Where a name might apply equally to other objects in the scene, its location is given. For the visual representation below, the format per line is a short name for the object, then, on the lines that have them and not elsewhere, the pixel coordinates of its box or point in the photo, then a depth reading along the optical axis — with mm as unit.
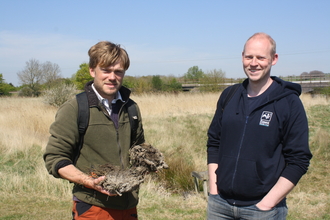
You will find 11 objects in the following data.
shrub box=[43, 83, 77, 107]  17844
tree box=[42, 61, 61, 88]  39344
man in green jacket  2129
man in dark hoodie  2098
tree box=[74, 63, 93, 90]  40191
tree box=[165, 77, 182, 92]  29916
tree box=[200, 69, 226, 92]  27391
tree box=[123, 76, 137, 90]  31867
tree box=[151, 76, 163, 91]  30309
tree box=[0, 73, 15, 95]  35416
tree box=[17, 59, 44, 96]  37625
